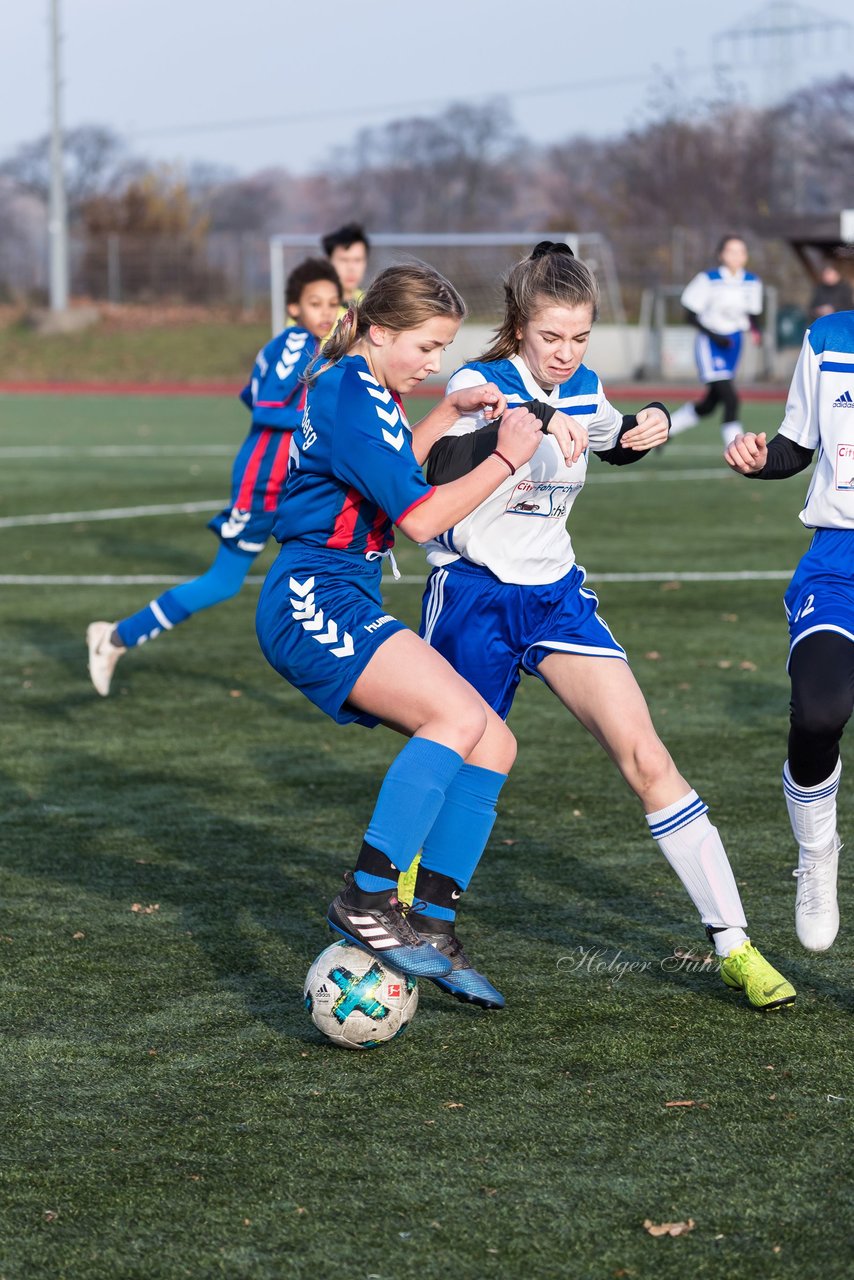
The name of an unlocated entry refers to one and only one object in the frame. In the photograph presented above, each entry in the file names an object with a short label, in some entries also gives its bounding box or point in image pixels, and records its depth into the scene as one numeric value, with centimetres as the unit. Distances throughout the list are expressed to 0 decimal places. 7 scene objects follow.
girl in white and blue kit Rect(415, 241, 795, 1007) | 871
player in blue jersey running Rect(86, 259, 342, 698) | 1661
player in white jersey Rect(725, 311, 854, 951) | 864
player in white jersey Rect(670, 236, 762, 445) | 3672
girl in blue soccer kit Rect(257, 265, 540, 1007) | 795
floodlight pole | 8956
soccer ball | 796
